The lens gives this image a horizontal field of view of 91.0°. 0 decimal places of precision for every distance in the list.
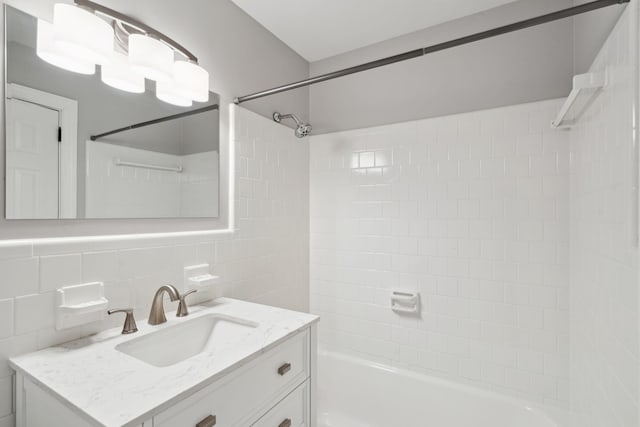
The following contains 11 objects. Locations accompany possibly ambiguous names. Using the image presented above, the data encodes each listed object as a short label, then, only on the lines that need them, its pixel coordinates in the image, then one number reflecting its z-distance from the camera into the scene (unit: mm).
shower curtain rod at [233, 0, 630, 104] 977
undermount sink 1101
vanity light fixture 983
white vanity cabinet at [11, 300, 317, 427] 707
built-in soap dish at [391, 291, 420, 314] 1929
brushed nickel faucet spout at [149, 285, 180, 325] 1208
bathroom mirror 958
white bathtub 1699
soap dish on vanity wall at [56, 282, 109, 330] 1000
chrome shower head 1929
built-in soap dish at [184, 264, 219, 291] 1402
